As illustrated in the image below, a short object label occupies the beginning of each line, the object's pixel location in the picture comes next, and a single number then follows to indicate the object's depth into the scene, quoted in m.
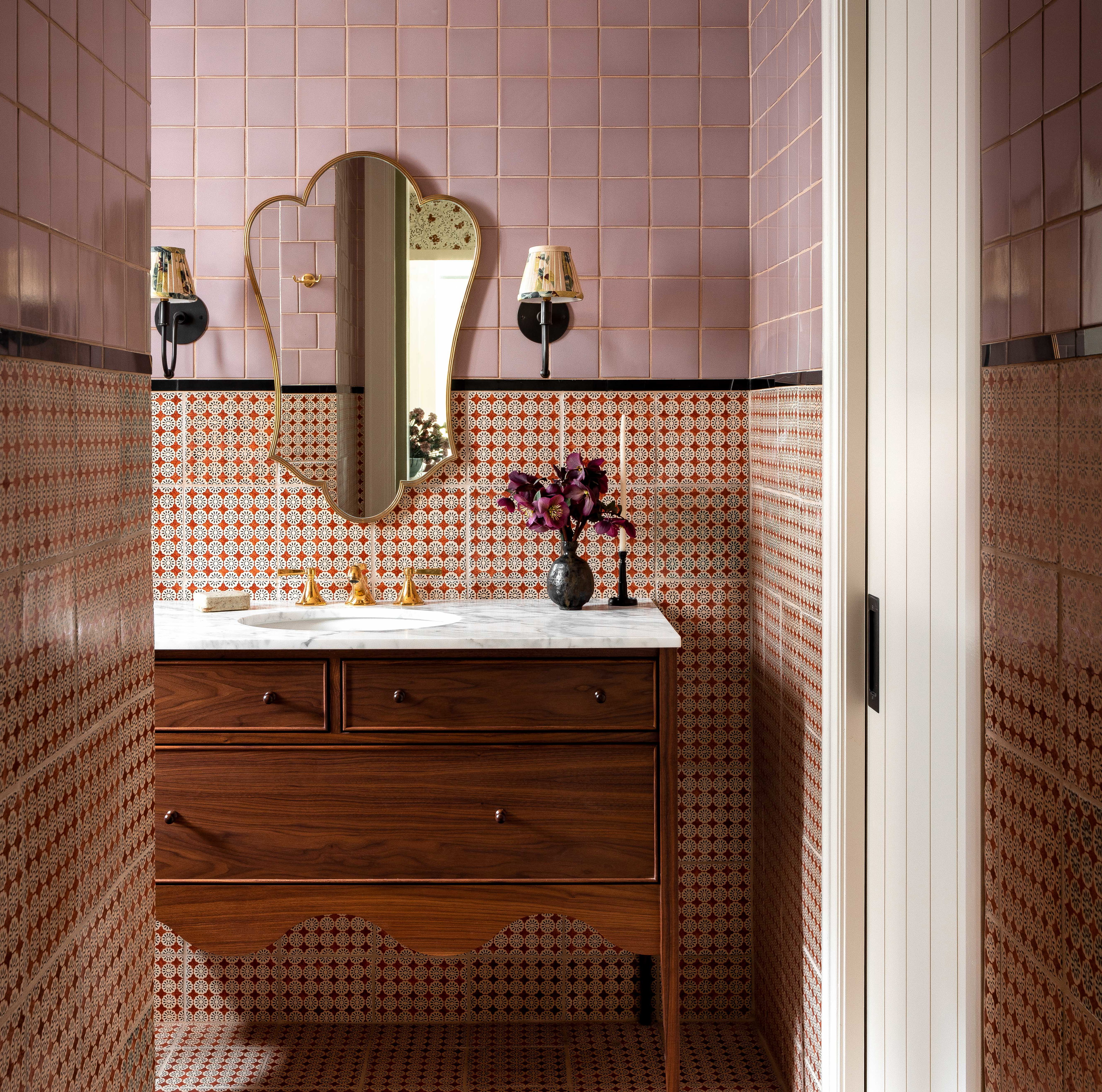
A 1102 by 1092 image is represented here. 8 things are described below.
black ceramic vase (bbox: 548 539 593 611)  2.50
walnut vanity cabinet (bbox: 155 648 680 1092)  2.18
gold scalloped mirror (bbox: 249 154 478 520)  2.64
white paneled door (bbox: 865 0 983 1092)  1.28
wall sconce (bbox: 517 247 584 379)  2.52
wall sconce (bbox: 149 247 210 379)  2.52
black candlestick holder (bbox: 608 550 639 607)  2.58
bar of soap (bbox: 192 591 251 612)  2.50
